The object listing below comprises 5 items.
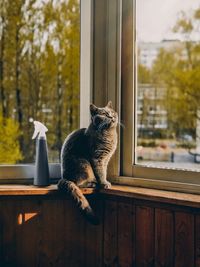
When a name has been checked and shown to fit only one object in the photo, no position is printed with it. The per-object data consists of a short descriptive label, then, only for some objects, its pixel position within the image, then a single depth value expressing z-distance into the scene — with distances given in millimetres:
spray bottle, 2000
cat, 1903
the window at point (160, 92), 1960
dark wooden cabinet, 1886
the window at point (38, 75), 2119
